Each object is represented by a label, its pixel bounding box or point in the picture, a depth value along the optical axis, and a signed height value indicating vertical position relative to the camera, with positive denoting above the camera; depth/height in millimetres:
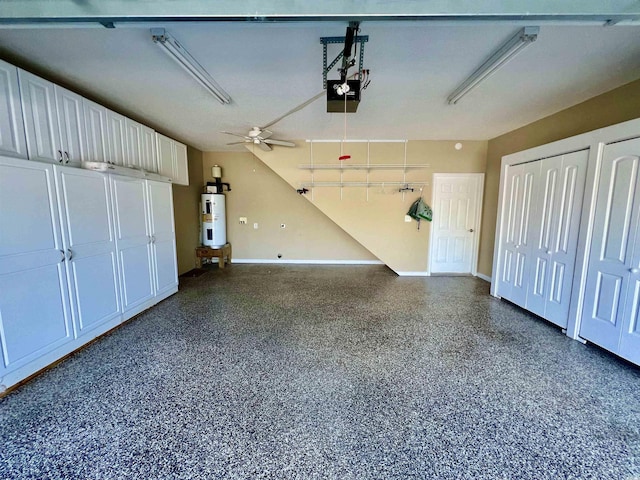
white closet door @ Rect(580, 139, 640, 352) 2328 -408
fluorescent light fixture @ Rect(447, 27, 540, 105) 1811 +1266
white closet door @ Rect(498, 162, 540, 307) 3424 -307
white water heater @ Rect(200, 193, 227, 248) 5590 -233
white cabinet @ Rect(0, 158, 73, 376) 1945 -489
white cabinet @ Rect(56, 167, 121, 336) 2416 -402
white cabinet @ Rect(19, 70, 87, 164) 2141 +805
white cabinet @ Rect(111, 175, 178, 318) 3061 -431
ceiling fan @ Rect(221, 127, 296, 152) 3638 +1054
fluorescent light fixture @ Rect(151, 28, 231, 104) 1847 +1267
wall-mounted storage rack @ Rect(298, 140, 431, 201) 4988 +802
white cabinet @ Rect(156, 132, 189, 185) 3922 +817
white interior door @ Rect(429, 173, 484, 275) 5078 -258
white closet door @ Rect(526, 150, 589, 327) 2840 -294
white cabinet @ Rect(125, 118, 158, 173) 3297 +863
